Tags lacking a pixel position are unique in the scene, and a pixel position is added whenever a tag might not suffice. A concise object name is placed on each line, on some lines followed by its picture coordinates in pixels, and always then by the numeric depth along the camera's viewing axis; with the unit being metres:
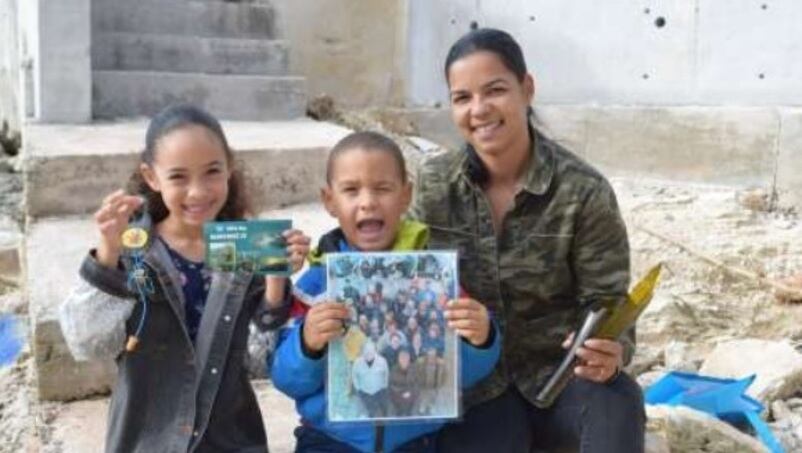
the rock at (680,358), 3.52
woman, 1.95
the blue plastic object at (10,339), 2.76
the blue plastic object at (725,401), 2.73
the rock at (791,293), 4.34
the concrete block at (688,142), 5.30
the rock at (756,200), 5.23
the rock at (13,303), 3.34
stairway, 4.66
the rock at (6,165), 5.07
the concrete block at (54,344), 2.46
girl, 1.80
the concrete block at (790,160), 5.15
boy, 1.77
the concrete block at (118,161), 3.53
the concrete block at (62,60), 4.20
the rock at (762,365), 3.16
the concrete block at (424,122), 6.22
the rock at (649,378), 3.31
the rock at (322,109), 5.54
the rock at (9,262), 3.77
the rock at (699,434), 2.41
